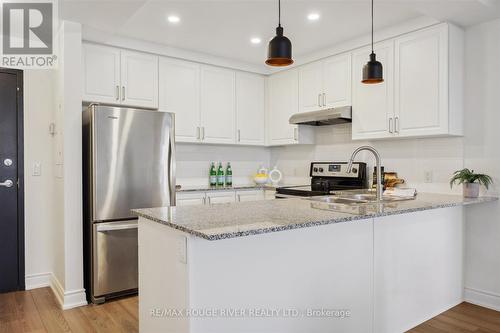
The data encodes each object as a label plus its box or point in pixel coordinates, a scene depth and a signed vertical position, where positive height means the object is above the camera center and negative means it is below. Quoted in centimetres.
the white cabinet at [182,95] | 383 +73
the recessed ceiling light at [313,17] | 298 +122
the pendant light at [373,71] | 248 +62
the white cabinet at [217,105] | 414 +67
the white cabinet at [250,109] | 445 +67
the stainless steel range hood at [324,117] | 361 +47
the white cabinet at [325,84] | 369 +84
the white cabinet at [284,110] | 429 +64
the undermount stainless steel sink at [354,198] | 264 -28
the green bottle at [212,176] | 444 -17
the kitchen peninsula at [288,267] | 157 -53
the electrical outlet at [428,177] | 324 -13
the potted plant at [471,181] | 280 -15
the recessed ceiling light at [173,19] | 305 +123
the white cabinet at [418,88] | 291 +64
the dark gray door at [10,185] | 331 -20
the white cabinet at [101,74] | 334 +84
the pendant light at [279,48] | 198 +62
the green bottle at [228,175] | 457 -16
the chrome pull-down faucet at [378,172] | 234 -7
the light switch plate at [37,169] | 345 -6
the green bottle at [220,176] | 448 -17
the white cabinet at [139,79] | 356 +84
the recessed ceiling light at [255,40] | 354 +121
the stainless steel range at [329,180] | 374 -19
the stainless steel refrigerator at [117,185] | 298 -19
